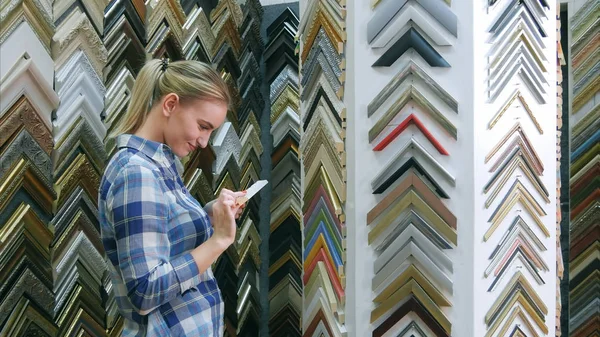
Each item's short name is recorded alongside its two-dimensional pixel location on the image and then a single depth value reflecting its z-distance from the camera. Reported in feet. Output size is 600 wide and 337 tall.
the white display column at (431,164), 6.51
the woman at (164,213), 4.24
